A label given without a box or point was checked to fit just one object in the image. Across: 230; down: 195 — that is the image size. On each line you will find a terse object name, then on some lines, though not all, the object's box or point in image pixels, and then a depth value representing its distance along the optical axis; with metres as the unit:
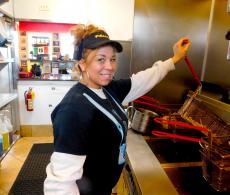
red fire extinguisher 2.91
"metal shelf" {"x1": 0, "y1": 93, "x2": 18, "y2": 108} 1.85
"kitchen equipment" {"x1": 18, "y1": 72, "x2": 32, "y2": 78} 2.98
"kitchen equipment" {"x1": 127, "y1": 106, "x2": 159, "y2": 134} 1.21
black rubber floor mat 1.99
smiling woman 0.71
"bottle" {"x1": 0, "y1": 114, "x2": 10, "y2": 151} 1.95
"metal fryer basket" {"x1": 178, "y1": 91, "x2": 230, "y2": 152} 0.85
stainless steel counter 0.76
